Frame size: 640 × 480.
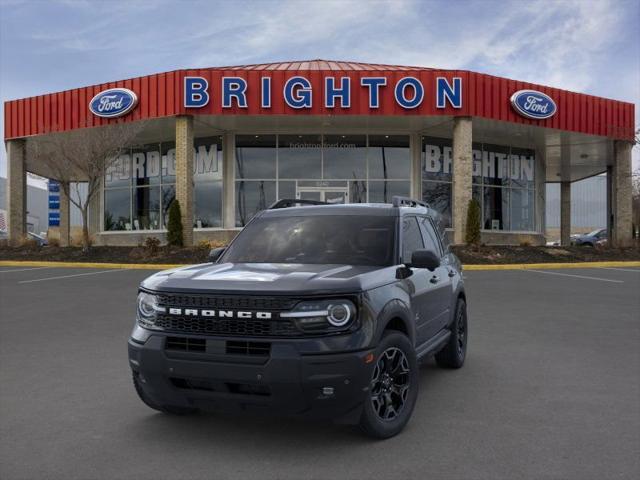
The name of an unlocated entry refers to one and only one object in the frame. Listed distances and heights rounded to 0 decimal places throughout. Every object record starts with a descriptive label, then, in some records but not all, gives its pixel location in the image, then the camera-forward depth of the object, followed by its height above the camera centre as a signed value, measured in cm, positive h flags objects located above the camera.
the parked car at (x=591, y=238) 4078 -12
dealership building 2186 +447
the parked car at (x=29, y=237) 2690 +12
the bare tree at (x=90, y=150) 2227 +348
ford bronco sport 353 -65
